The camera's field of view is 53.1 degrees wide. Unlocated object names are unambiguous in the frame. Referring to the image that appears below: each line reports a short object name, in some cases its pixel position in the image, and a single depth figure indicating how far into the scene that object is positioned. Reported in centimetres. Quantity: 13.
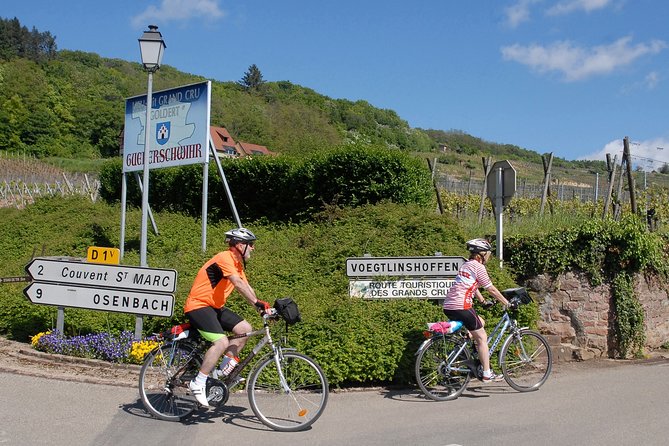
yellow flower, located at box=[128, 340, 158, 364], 870
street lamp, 1080
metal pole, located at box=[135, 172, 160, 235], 1641
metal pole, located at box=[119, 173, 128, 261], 1503
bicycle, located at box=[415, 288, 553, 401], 787
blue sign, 1363
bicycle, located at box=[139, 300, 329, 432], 636
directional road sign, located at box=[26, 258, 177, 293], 865
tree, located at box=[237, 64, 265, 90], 13288
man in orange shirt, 639
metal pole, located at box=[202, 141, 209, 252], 1385
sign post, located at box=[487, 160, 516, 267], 1070
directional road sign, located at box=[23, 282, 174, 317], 864
